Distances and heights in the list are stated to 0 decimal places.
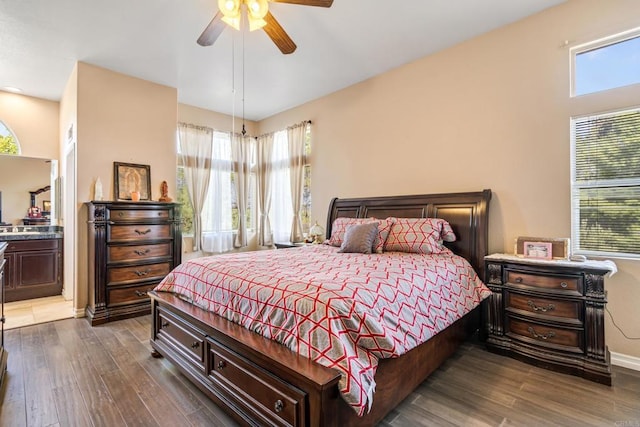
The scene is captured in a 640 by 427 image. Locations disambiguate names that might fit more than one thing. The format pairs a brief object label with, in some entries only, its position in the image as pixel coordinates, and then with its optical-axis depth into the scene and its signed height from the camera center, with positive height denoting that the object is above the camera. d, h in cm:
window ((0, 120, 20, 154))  440 +103
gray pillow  310 -27
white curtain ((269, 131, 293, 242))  539 +36
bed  139 -89
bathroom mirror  444 +44
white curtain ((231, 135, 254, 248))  562 +55
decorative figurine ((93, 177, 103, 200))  372 +26
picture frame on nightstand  257 -30
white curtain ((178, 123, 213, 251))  500 +79
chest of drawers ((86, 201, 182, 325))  352 -50
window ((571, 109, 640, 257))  249 +23
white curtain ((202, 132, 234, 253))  527 +18
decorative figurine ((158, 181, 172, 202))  427 +27
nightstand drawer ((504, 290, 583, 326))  233 -77
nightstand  224 -81
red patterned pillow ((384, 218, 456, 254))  301 -25
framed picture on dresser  394 +42
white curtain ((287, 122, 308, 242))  508 +68
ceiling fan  210 +141
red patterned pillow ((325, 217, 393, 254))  322 -21
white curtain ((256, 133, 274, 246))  565 +51
